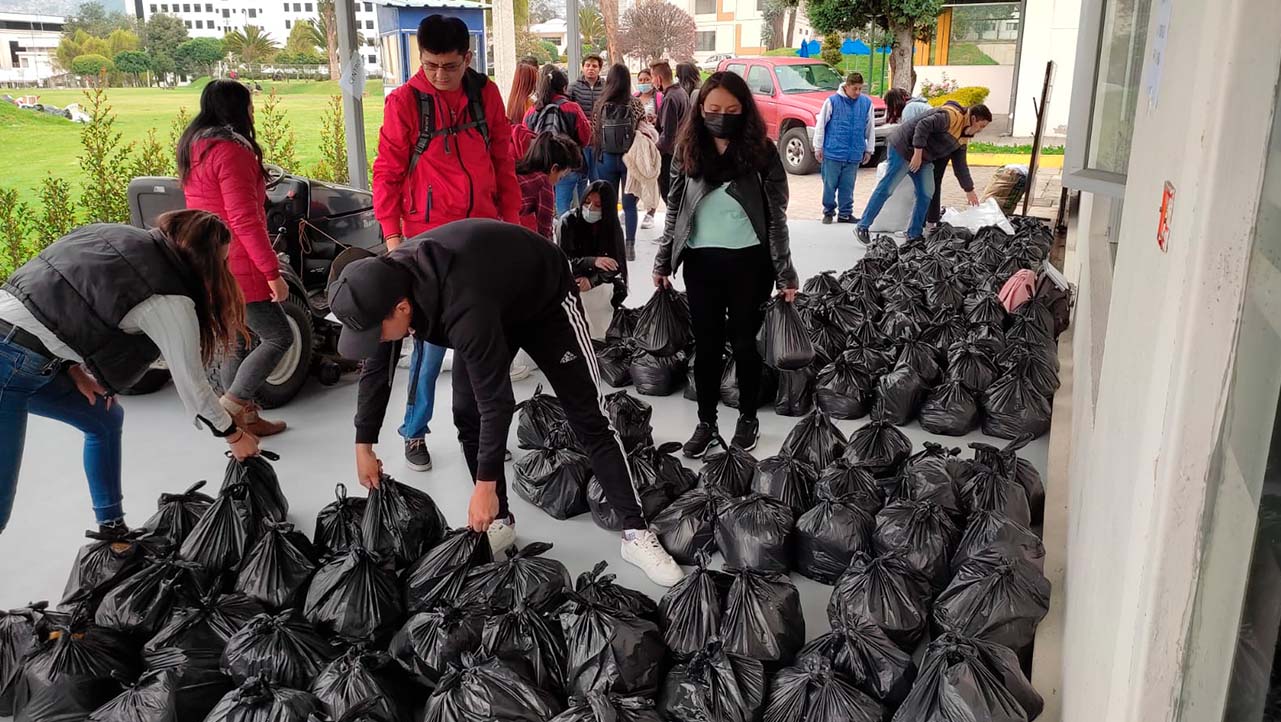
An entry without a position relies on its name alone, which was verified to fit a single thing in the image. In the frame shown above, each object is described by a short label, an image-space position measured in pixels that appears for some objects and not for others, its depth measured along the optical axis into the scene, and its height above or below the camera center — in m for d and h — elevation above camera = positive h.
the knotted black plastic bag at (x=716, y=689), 2.27 -1.40
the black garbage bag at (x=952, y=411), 4.32 -1.42
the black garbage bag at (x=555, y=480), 3.59 -1.45
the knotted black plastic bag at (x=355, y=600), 2.65 -1.40
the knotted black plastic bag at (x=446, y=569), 2.76 -1.37
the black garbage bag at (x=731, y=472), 3.53 -1.39
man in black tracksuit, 2.32 -0.61
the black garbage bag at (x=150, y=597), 2.62 -1.38
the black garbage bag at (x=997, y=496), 3.18 -1.33
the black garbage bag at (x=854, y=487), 3.27 -1.34
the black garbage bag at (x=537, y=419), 4.15 -1.40
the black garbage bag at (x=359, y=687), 2.26 -1.39
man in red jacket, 3.65 -0.27
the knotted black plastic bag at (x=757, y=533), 3.10 -1.40
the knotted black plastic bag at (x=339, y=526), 3.09 -1.39
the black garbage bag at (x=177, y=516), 3.13 -1.38
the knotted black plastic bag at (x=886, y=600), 2.62 -1.38
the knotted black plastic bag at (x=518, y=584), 2.72 -1.39
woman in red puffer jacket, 3.71 -0.44
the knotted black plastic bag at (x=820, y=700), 2.18 -1.37
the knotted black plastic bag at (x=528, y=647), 2.46 -1.40
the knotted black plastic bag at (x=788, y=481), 3.38 -1.37
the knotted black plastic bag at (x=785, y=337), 3.90 -0.99
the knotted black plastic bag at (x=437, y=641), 2.48 -1.40
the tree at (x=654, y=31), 26.52 +1.42
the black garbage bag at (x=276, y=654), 2.39 -1.39
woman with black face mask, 3.53 -0.49
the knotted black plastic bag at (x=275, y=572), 2.81 -1.40
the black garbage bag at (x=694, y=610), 2.54 -1.37
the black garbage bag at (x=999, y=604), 2.57 -1.36
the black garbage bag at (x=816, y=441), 3.77 -1.37
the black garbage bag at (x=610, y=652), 2.41 -1.39
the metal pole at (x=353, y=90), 5.84 -0.04
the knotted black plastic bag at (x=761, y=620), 2.49 -1.36
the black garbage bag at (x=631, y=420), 4.02 -1.37
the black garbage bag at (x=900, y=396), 4.43 -1.39
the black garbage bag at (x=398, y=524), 3.05 -1.36
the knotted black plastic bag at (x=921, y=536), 2.95 -1.36
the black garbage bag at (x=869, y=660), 2.34 -1.37
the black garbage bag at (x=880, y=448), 3.69 -1.36
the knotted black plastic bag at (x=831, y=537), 3.05 -1.39
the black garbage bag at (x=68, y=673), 2.34 -1.42
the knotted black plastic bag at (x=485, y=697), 2.18 -1.36
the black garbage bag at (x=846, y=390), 4.52 -1.39
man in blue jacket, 9.09 -0.52
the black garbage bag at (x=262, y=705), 2.14 -1.35
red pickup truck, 13.20 -0.17
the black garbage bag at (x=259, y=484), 3.19 -1.31
